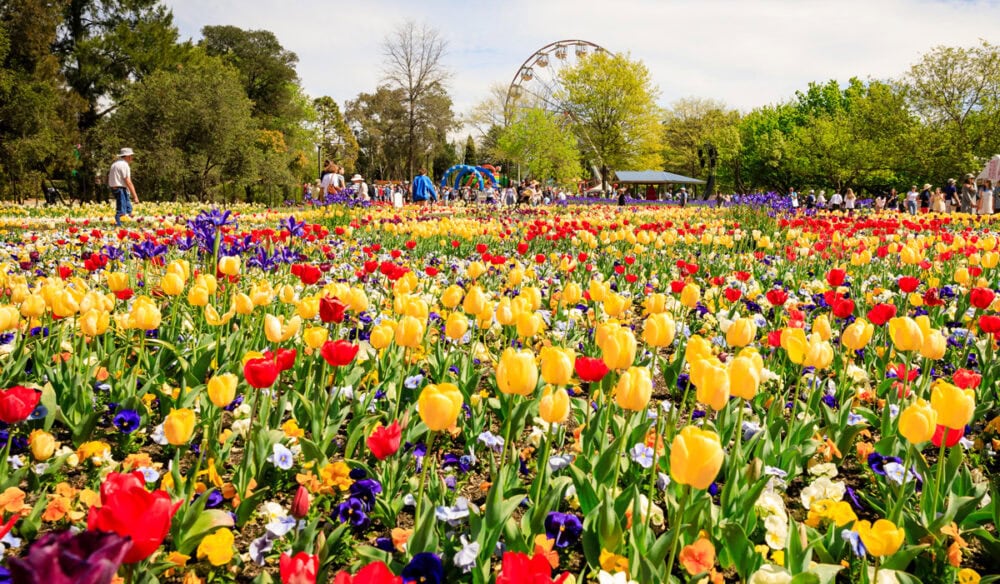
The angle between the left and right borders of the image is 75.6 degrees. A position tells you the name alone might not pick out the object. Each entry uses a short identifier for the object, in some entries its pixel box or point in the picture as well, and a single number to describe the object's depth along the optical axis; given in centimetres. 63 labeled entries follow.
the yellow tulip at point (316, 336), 234
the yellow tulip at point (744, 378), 175
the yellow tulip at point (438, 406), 148
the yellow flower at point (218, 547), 170
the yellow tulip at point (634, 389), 176
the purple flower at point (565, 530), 180
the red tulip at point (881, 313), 286
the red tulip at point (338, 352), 204
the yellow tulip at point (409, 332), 228
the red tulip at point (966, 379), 208
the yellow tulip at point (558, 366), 178
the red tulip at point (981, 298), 306
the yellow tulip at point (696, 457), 122
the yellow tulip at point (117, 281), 304
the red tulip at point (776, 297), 324
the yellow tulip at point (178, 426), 154
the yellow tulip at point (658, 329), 232
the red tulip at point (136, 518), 89
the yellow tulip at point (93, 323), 248
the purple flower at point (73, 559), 61
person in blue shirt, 2155
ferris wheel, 4656
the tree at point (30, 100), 2427
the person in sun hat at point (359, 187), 1754
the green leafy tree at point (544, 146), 5291
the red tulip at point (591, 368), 193
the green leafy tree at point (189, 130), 2761
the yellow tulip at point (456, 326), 248
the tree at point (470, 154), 8756
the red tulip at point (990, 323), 274
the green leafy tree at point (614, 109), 4919
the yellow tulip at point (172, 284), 292
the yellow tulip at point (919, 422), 160
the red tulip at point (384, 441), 163
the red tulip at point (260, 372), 178
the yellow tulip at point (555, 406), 173
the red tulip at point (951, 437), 181
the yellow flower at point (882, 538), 142
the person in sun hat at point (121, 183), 1139
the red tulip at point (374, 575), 94
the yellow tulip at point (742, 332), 233
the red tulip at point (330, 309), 238
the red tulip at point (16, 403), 167
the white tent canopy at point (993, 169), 2078
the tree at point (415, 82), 3247
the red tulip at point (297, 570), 104
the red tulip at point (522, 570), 95
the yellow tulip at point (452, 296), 303
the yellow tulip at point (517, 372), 168
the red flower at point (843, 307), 287
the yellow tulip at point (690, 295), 309
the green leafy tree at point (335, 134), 6500
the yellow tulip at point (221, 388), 180
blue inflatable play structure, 4390
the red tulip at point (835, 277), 395
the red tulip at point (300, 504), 153
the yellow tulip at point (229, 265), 338
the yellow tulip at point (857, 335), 250
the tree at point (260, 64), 4597
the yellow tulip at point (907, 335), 228
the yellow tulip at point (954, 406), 160
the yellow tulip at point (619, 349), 194
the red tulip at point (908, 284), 360
